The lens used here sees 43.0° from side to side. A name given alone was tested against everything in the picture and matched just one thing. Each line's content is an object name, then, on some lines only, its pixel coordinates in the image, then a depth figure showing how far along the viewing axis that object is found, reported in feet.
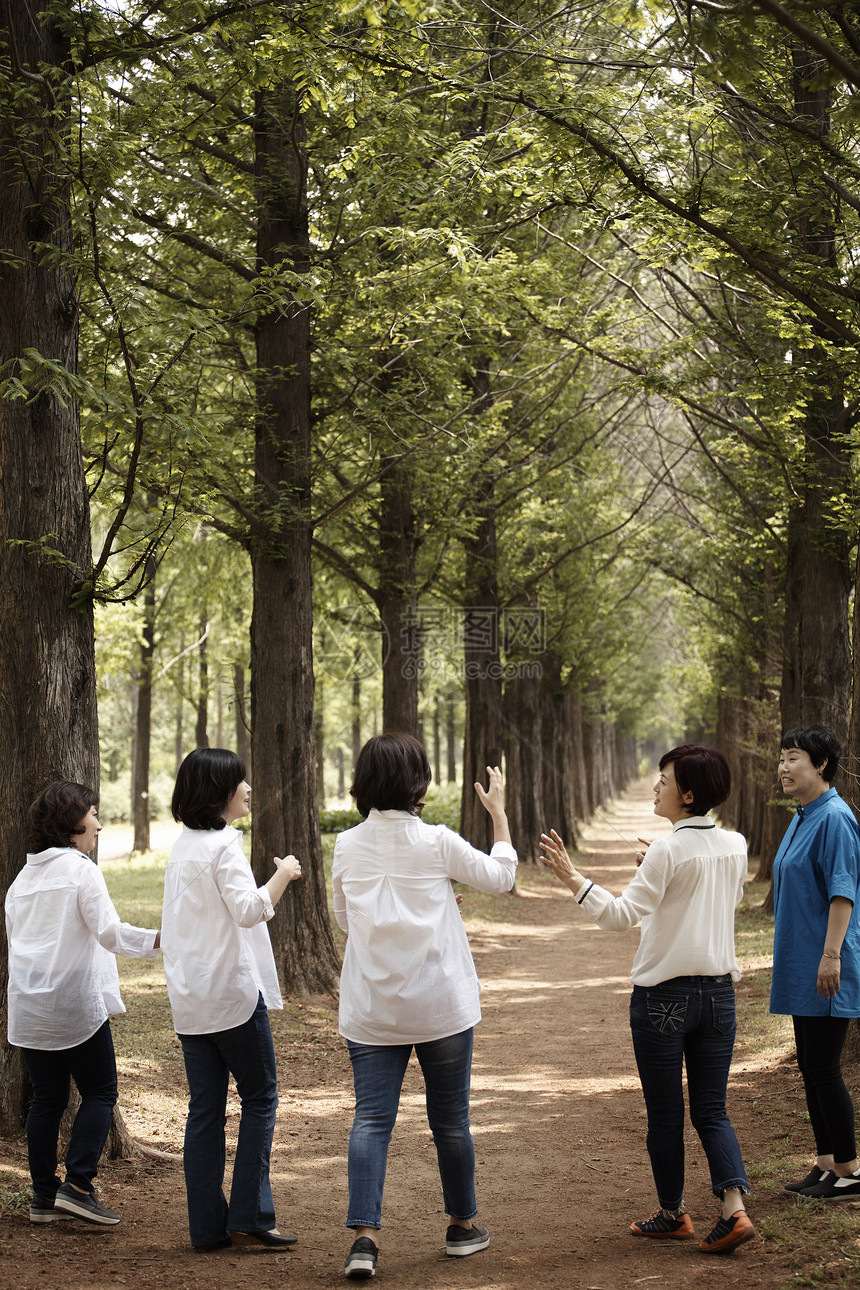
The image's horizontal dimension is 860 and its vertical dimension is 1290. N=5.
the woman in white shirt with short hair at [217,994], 13.37
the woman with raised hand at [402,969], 12.84
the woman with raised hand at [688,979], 13.23
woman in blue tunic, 14.66
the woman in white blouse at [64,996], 14.20
